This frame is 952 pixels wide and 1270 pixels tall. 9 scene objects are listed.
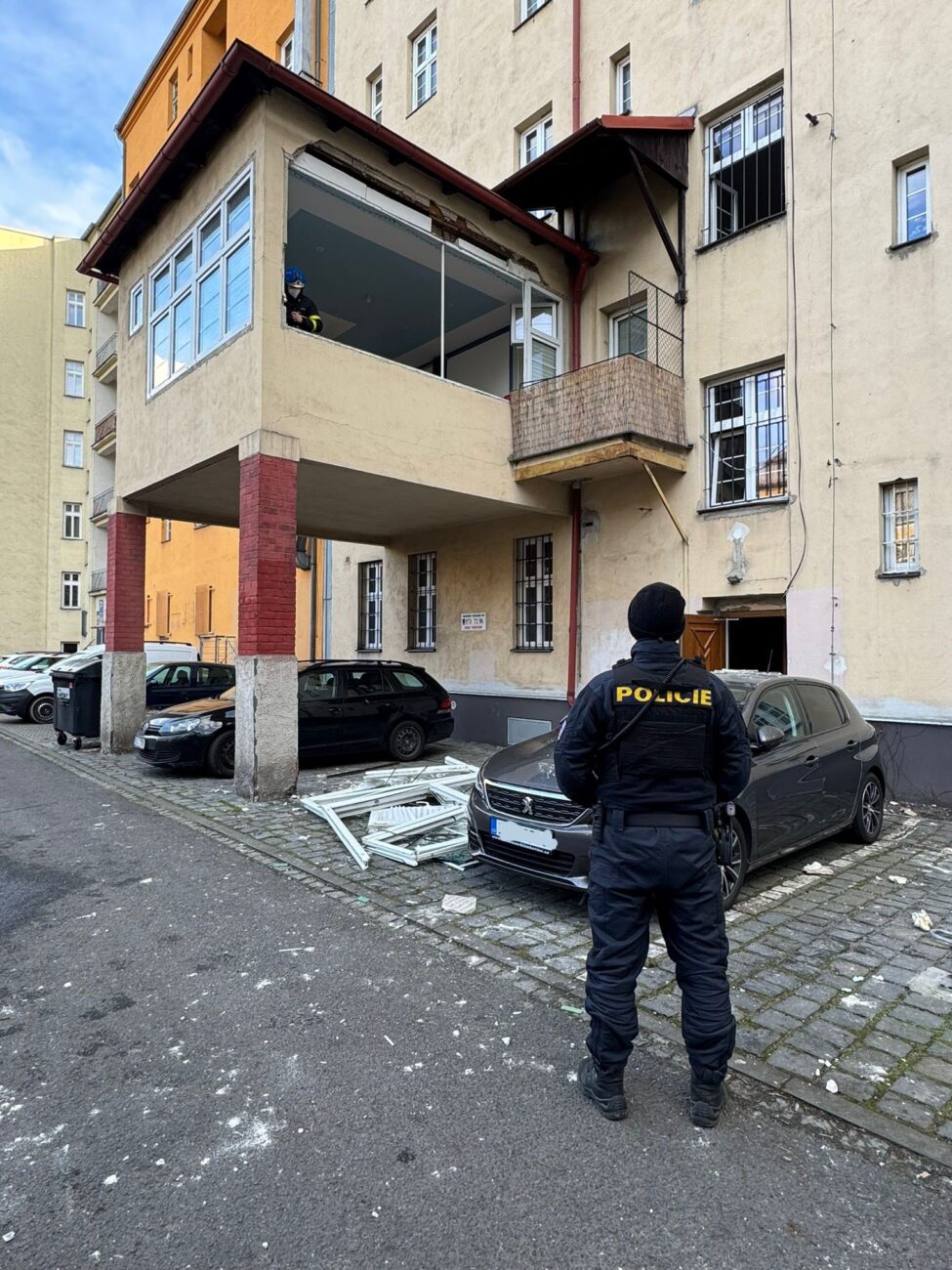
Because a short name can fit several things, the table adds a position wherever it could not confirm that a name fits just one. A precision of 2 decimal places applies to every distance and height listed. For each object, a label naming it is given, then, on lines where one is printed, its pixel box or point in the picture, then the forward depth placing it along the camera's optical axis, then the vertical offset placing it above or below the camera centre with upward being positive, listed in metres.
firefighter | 9.68 +4.19
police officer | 2.87 -0.72
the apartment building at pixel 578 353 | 8.91 +3.81
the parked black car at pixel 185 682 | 13.88 -0.78
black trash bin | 13.23 -1.05
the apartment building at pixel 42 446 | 33.62 +8.64
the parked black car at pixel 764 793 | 5.08 -1.10
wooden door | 10.57 +0.02
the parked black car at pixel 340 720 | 10.10 -1.11
